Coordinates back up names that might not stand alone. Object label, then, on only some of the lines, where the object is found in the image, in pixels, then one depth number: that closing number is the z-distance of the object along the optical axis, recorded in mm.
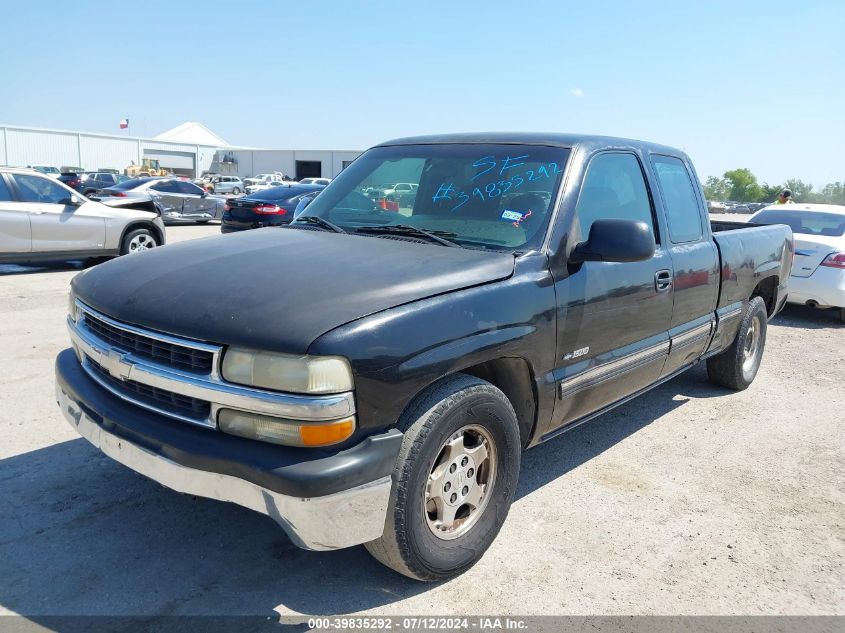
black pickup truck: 2355
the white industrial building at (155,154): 54281
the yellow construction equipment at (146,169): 51353
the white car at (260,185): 42650
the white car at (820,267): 8734
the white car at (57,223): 9734
